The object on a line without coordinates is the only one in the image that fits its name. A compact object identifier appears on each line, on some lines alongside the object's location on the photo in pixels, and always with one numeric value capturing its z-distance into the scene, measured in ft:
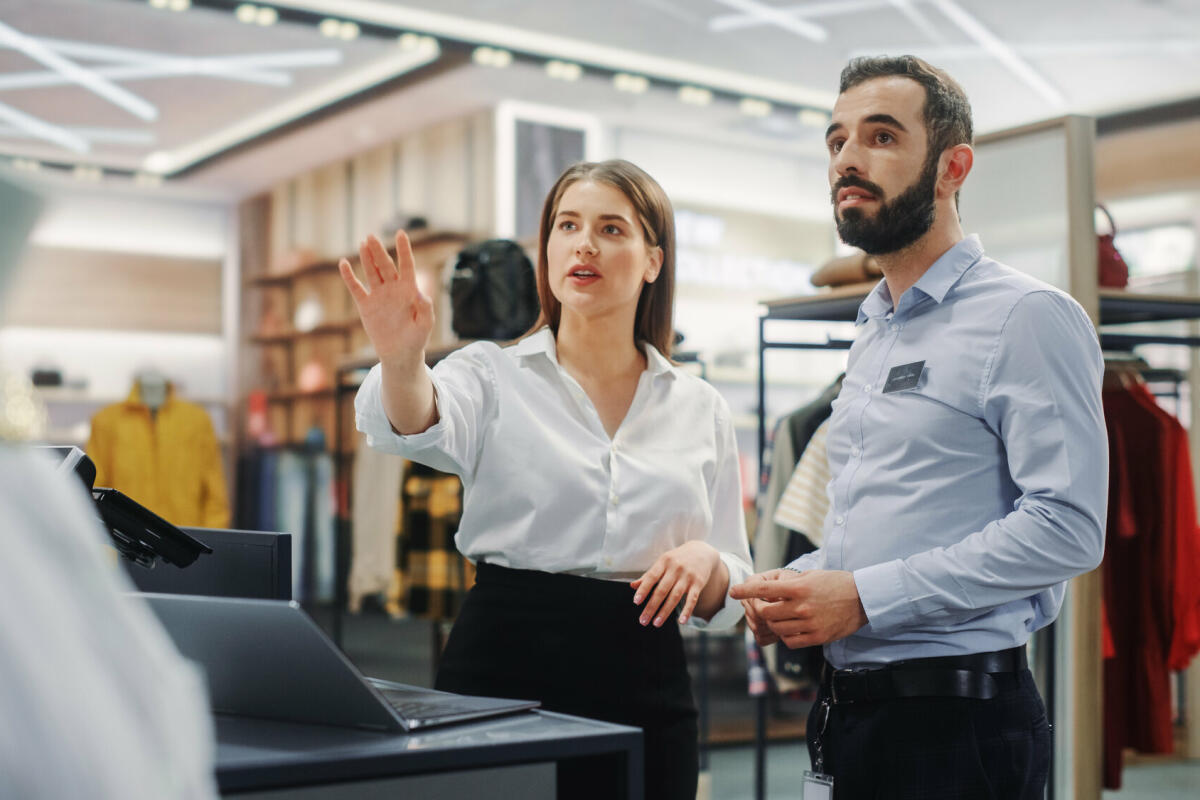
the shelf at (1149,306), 10.01
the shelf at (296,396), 32.49
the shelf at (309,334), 31.42
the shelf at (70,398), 32.45
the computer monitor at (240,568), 4.09
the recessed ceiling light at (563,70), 23.19
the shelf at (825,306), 10.69
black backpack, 13.60
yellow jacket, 19.85
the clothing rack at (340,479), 17.09
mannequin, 20.06
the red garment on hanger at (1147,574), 11.21
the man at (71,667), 2.11
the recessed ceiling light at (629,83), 24.14
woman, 5.94
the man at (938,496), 5.00
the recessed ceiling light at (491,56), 22.51
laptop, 3.52
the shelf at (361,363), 14.20
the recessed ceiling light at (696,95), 25.22
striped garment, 10.74
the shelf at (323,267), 26.68
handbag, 11.03
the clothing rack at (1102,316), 9.96
